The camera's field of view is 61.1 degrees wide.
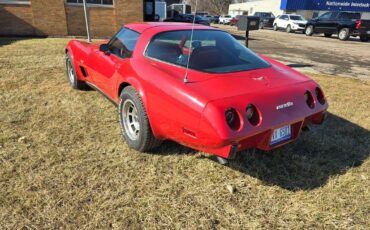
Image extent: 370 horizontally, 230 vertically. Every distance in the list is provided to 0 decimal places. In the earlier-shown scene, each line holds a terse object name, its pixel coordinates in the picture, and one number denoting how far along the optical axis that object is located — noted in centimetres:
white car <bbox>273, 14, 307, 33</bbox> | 2667
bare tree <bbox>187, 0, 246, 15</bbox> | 7856
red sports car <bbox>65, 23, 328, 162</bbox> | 264
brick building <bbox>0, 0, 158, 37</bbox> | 1394
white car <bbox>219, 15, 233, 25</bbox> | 4559
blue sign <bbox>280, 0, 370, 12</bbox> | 4056
